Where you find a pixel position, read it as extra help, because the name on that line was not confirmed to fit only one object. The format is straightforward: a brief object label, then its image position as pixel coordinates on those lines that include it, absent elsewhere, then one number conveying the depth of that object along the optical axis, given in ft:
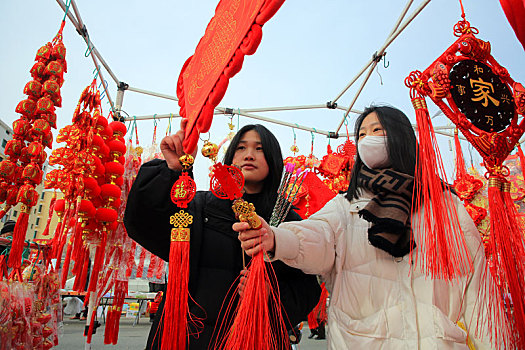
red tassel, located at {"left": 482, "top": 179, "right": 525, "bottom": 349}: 3.01
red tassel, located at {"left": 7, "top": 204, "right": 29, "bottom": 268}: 5.24
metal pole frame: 6.94
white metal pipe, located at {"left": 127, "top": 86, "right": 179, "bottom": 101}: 10.27
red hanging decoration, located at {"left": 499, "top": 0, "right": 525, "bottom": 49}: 3.00
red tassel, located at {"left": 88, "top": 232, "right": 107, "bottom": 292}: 8.10
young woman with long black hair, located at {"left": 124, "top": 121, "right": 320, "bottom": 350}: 3.79
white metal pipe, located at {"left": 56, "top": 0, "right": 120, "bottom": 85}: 6.66
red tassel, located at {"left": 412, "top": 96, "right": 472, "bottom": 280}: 2.99
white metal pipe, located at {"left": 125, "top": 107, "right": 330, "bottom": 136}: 10.95
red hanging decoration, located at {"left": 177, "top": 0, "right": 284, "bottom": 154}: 2.68
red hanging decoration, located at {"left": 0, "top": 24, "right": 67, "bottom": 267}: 5.54
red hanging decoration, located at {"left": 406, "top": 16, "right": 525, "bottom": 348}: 3.13
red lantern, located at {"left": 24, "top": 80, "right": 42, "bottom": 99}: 6.22
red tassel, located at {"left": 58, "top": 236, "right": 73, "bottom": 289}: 7.18
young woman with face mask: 3.06
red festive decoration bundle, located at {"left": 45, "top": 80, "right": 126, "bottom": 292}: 6.94
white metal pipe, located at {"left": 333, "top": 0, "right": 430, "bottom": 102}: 6.42
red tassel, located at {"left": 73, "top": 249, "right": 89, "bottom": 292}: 7.74
